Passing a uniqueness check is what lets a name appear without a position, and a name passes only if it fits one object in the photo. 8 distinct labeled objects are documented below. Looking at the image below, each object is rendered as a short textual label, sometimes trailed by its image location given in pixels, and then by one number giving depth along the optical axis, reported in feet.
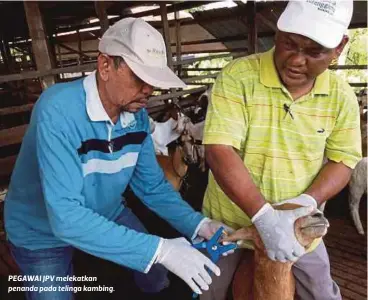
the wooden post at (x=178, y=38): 23.09
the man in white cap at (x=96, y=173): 4.88
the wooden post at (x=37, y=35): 12.69
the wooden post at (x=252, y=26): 20.03
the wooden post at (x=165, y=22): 18.95
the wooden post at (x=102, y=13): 16.25
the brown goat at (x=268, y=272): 4.55
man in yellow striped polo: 4.50
